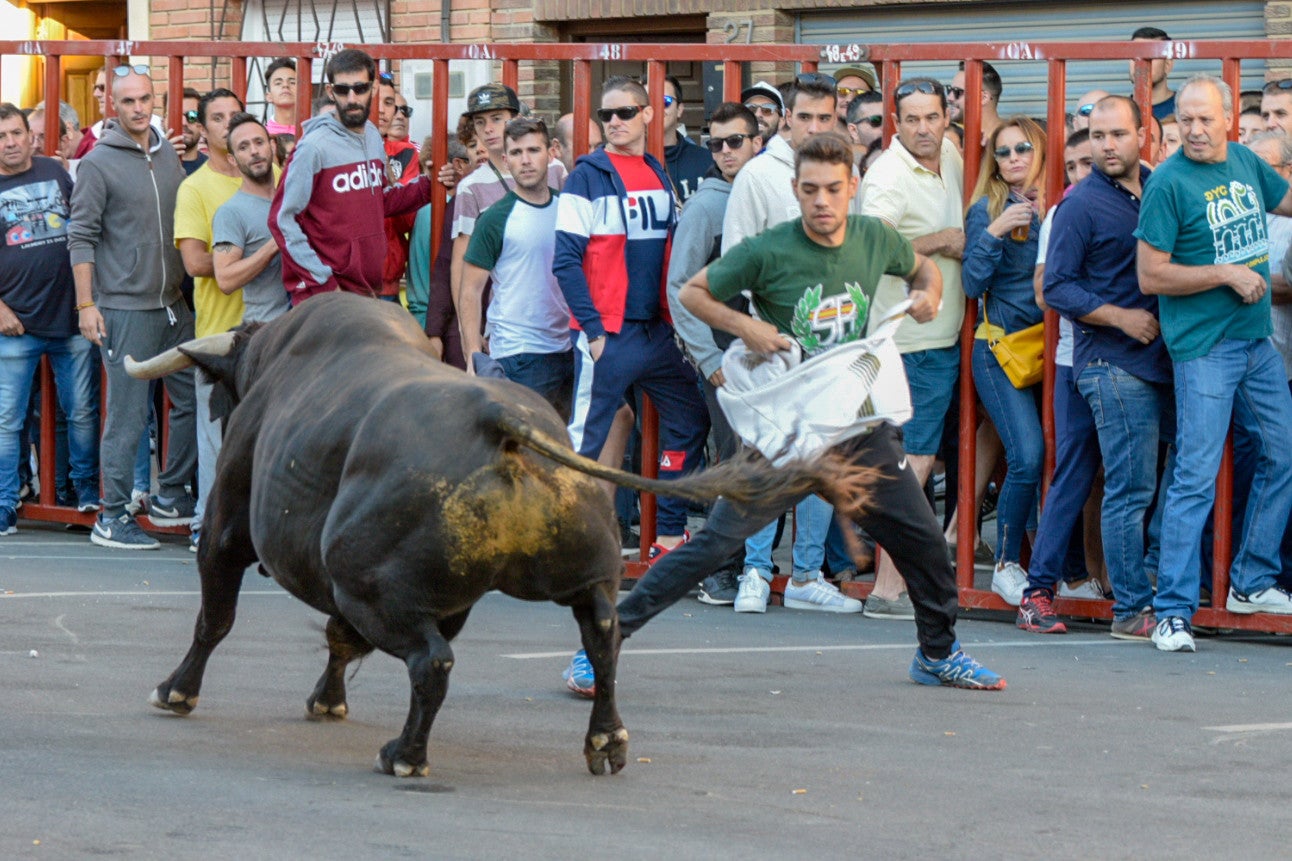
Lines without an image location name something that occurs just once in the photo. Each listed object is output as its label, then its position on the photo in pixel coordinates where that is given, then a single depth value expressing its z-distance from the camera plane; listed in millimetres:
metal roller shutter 26641
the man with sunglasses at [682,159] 20203
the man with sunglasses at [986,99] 19750
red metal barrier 17375
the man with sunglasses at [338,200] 19609
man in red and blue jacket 18500
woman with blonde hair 17984
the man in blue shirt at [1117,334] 16984
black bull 10773
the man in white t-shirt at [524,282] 19359
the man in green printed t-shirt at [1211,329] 16344
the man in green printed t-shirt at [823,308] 13789
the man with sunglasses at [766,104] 20891
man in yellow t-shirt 20906
